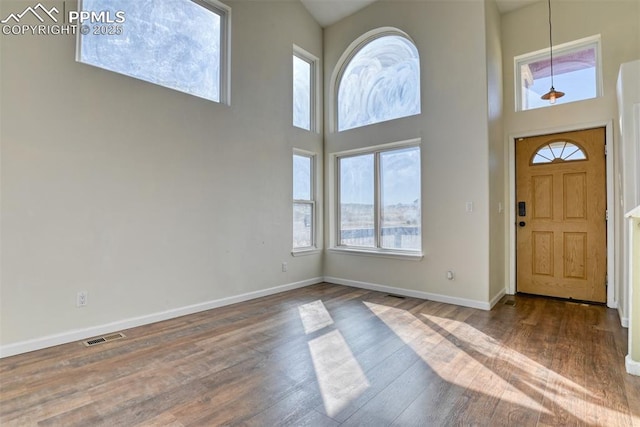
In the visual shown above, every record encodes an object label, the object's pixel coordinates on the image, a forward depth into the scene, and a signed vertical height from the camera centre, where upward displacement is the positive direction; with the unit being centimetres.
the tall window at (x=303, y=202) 482 +17
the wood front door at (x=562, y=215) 384 -3
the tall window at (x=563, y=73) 385 +176
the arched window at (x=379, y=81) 436 +191
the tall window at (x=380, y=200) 433 +19
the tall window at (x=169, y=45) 296 +176
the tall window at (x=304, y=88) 487 +194
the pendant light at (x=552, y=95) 375 +139
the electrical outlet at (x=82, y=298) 278 -73
